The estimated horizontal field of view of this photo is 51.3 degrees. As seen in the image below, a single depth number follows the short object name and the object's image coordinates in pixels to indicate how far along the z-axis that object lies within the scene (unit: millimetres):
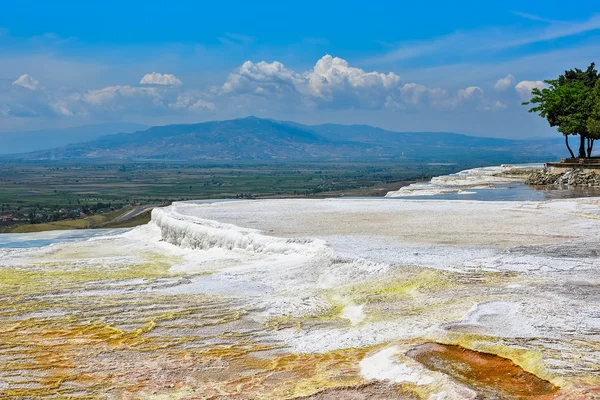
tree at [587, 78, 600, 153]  49312
